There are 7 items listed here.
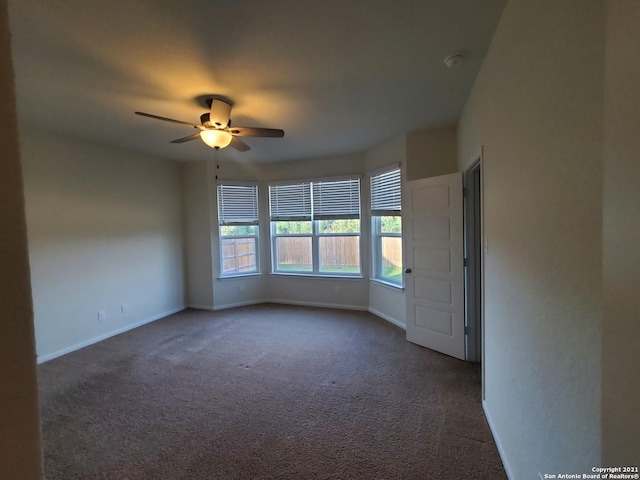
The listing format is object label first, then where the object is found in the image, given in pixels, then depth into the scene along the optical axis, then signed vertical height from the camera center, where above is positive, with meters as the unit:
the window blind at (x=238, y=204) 5.28 +0.49
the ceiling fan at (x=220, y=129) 2.71 +0.95
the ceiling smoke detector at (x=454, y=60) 2.08 +1.16
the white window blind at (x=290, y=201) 5.26 +0.51
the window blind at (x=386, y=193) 4.15 +0.50
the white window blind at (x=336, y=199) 4.91 +0.49
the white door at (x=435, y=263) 3.15 -0.42
